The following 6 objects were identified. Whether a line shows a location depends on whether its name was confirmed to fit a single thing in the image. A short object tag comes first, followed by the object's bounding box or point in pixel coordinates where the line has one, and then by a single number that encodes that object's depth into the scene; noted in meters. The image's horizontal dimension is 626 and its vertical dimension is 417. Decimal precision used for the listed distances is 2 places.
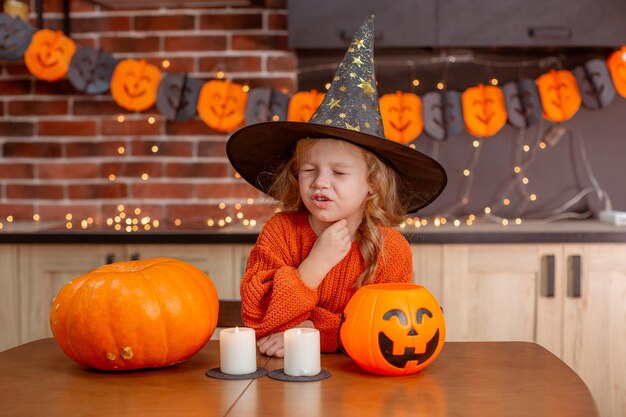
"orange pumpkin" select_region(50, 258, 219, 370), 1.20
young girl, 1.45
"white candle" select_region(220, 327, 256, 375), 1.18
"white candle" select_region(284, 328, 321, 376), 1.17
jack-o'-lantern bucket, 1.17
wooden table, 1.01
